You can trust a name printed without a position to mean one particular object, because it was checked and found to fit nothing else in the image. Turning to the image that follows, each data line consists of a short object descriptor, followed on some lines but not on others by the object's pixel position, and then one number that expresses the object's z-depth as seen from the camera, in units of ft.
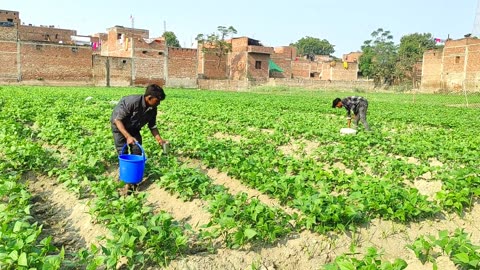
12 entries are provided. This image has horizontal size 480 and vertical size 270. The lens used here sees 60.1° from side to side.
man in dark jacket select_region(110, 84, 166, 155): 17.83
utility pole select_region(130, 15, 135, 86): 134.31
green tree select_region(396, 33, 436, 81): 178.40
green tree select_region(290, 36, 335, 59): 331.77
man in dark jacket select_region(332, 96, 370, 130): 33.53
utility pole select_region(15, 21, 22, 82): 115.75
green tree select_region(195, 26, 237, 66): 158.10
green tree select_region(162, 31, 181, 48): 249.75
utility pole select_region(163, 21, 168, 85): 141.08
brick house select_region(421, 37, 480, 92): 125.39
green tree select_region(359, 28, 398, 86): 186.29
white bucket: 31.81
